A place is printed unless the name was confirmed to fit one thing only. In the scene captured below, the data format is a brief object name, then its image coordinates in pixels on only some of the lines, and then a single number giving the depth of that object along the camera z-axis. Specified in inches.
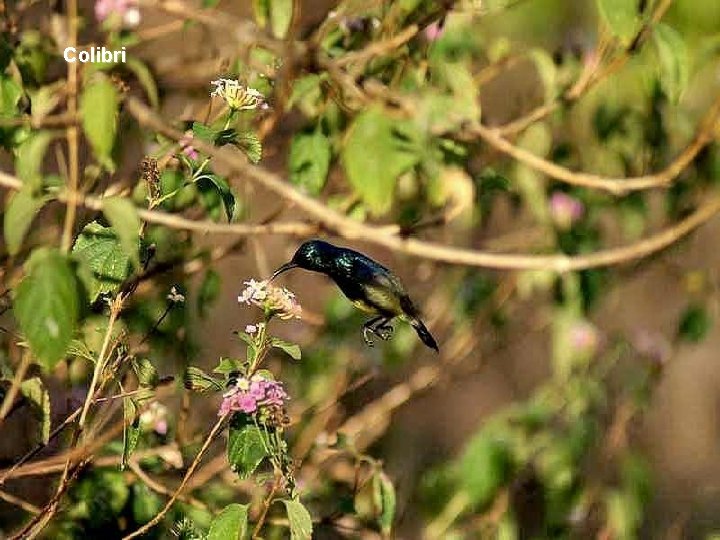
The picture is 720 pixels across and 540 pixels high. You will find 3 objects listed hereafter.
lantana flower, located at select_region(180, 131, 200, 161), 175.4
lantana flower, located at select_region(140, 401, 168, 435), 182.4
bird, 177.5
